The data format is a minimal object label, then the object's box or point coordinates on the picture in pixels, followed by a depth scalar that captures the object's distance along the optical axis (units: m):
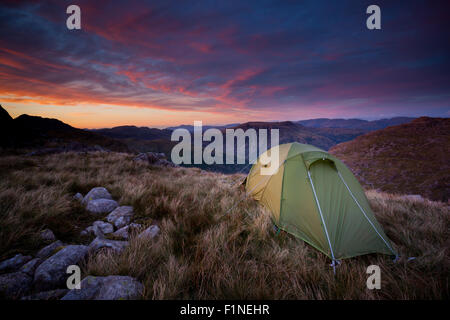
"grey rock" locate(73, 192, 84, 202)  4.06
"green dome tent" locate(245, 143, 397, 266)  3.12
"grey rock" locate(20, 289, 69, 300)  1.67
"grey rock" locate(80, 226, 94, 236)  2.89
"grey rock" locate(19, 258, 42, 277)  1.92
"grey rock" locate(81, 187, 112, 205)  4.00
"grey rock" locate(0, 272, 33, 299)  1.64
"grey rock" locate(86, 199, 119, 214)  3.68
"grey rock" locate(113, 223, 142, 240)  2.90
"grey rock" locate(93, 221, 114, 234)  3.00
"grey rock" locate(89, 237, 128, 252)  2.40
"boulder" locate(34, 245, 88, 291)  1.83
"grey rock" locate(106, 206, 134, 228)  3.39
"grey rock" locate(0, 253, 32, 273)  1.97
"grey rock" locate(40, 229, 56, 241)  2.59
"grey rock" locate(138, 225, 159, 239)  2.73
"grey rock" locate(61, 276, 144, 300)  1.67
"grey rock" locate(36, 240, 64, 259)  2.23
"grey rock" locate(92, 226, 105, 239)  2.84
